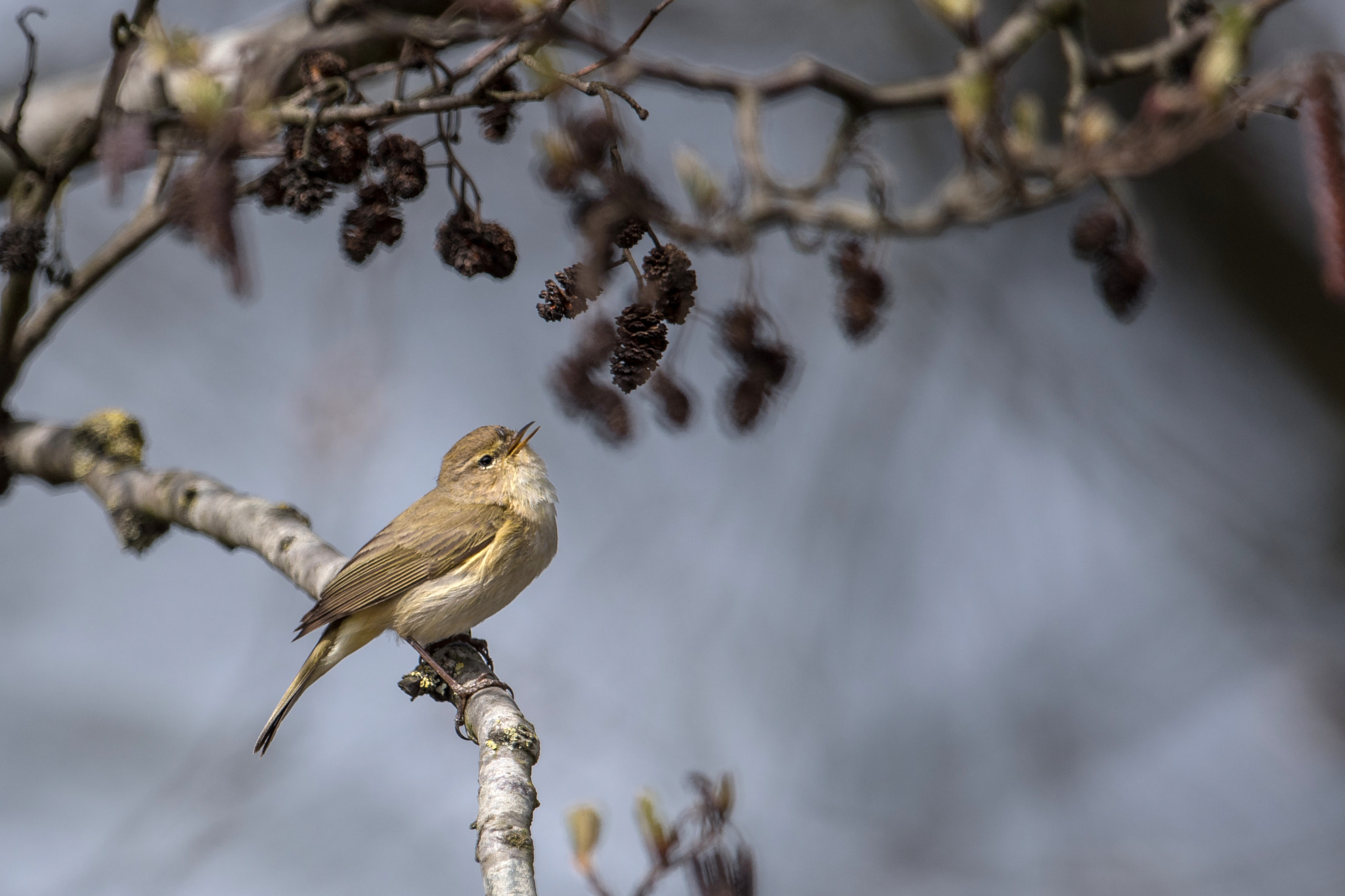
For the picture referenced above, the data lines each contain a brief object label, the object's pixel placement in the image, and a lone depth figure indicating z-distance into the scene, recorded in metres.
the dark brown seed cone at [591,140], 5.42
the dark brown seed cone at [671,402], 6.45
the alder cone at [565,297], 5.17
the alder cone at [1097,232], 6.62
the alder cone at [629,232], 5.37
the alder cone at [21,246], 7.08
